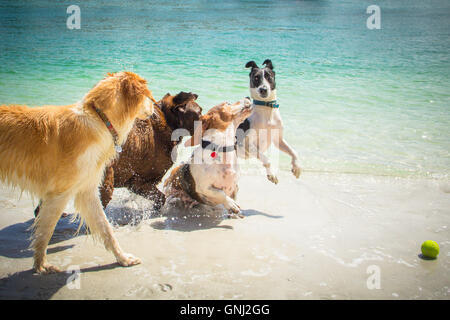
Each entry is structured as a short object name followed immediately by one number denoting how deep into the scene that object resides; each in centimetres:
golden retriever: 294
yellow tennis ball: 354
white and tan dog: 432
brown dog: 423
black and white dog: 502
